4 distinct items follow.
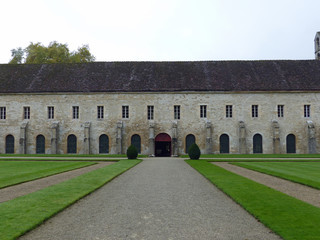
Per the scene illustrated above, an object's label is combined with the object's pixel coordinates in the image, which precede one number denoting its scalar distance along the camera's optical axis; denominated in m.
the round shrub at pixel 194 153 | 26.20
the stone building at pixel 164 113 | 36.31
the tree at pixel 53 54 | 47.47
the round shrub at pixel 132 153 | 26.74
